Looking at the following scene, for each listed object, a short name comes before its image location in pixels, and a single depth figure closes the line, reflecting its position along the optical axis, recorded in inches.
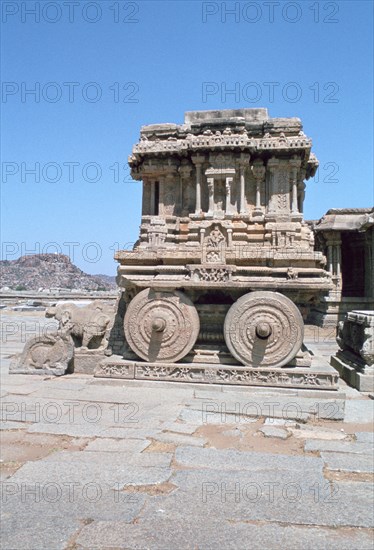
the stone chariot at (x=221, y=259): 323.0
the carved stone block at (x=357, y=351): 328.5
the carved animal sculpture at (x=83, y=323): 379.9
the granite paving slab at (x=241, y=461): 186.1
